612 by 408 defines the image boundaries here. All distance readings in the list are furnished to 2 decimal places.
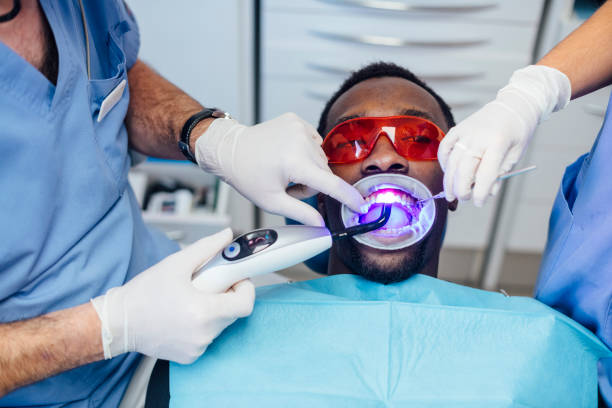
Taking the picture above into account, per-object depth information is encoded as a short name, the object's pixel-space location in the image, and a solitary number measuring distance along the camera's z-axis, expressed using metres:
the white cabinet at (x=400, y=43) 1.74
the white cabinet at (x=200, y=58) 1.76
